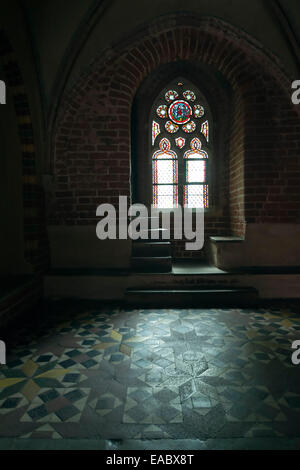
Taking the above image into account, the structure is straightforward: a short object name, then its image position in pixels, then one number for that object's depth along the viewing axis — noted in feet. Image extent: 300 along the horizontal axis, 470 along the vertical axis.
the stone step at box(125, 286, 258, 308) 13.33
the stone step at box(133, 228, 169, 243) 15.83
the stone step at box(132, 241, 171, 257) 15.05
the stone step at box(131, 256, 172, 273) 14.57
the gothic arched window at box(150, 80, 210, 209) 19.53
